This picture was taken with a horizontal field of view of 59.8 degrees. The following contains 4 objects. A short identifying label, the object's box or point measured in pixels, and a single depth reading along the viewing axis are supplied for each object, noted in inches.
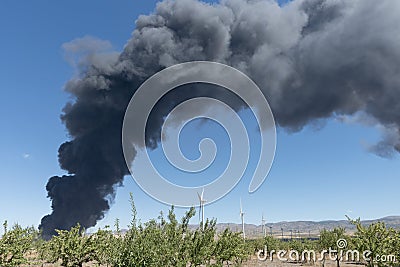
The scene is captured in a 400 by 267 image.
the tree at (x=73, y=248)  909.2
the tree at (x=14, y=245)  783.7
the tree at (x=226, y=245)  869.8
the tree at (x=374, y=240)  962.1
